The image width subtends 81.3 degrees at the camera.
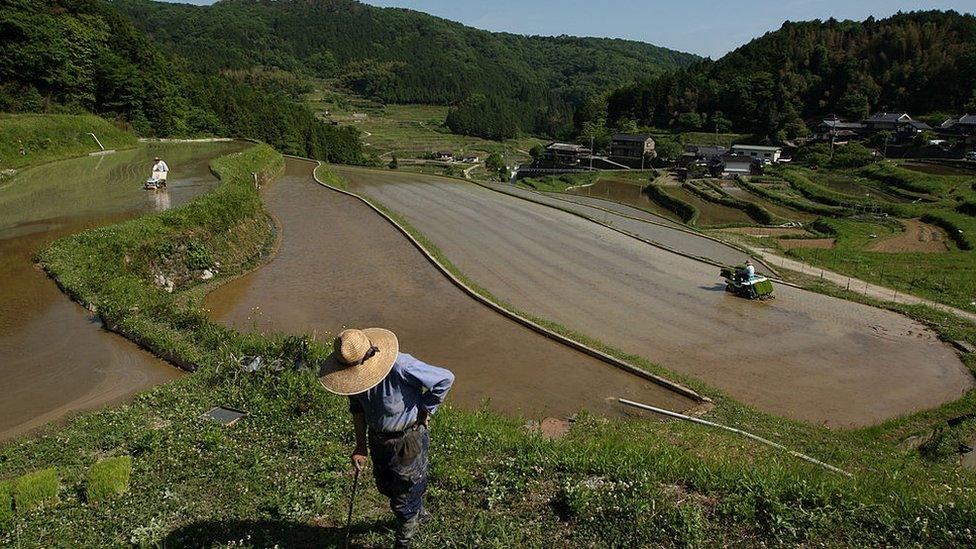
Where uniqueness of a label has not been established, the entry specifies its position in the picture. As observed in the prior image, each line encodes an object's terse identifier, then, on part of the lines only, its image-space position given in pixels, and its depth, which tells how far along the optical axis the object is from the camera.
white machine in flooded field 23.07
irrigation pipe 7.16
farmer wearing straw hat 4.12
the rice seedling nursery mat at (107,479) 5.18
